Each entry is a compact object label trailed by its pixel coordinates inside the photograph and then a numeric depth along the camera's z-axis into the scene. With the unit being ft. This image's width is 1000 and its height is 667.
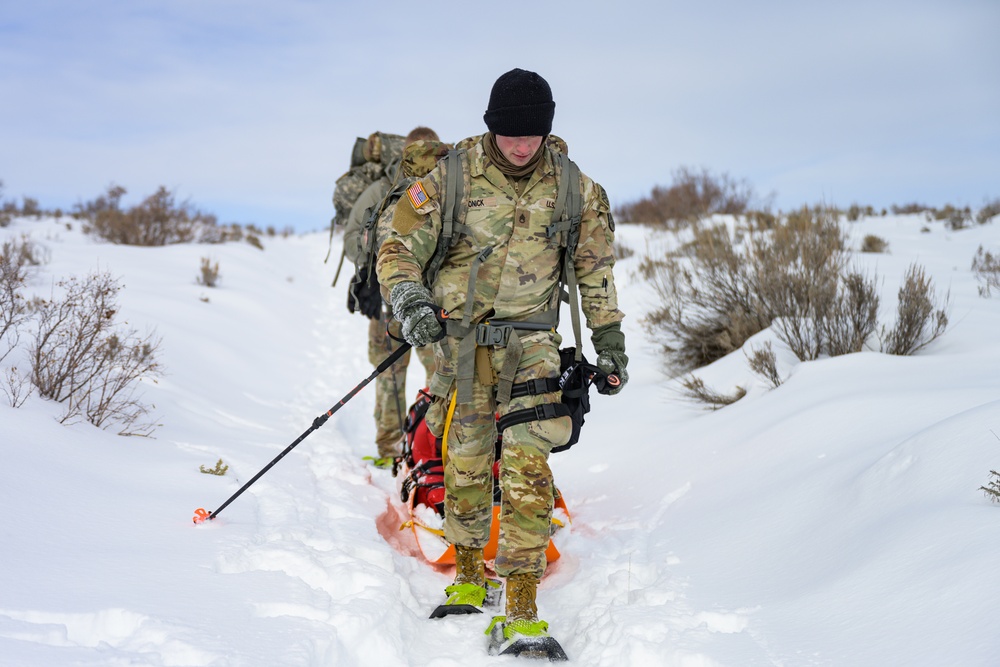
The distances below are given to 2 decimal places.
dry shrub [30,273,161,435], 13.98
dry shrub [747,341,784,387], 17.90
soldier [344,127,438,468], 16.35
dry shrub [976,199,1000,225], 50.51
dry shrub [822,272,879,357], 19.06
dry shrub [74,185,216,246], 51.42
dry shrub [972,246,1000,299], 25.40
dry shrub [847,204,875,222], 55.17
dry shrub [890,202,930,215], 68.08
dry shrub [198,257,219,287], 37.27
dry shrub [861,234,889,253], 38.65
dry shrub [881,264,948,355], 18.35
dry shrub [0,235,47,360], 14.82
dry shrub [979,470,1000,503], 8.36
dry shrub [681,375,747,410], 18.97
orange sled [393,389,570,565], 12.57
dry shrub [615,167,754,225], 60.13
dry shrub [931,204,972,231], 50.74
